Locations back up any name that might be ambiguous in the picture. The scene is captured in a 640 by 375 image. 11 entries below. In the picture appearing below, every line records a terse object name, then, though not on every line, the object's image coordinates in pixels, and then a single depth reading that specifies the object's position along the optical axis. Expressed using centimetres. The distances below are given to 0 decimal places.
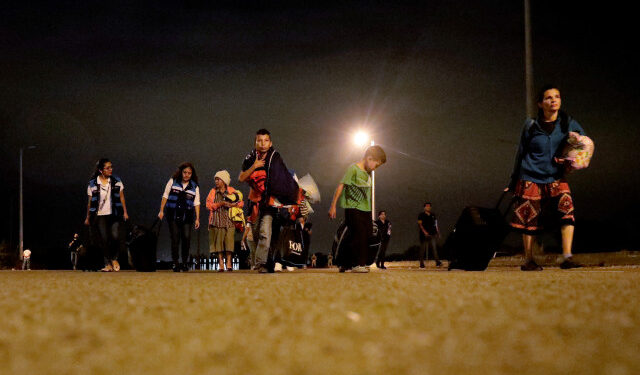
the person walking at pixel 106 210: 1300
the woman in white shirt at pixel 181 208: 1307
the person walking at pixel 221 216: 1502
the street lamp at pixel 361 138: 2937
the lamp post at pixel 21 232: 3653
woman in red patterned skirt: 945
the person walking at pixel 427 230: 2036
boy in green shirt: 1051
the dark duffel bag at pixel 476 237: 1038
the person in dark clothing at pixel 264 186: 1019
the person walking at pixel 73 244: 2398
